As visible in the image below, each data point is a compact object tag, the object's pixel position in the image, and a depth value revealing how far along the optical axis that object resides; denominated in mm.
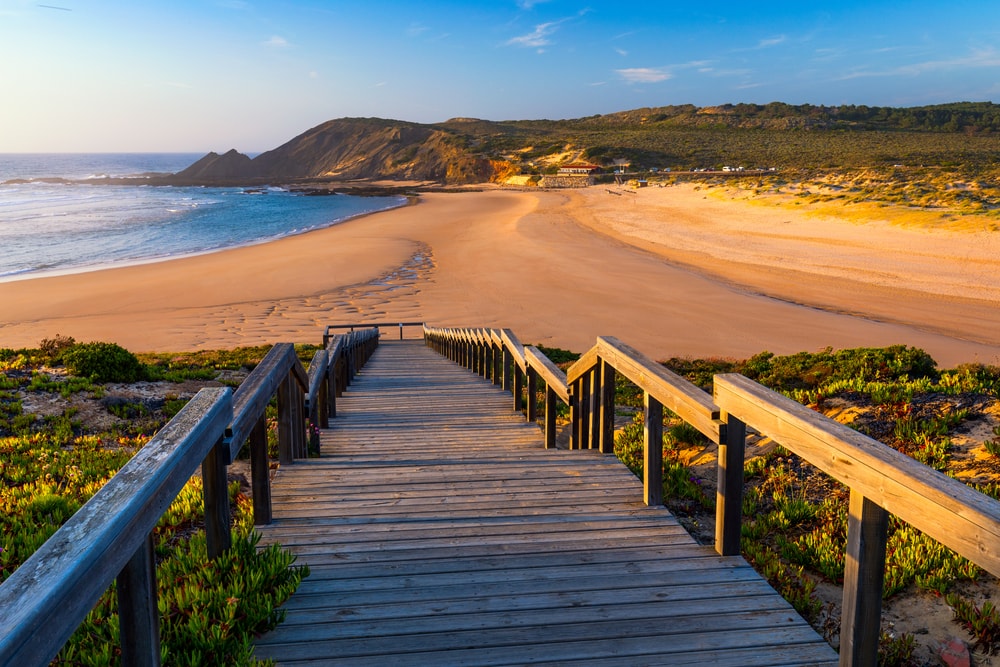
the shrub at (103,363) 9727
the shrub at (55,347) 10941
